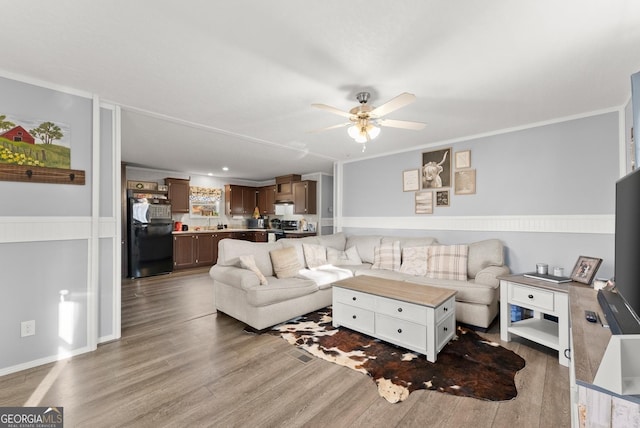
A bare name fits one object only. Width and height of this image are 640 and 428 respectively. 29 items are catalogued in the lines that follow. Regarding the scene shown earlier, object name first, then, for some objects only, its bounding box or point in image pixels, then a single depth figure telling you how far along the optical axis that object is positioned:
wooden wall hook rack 2.17
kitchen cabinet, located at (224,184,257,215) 7.68
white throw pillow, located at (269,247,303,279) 3.52
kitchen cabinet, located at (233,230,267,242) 7.61
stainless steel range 7.43
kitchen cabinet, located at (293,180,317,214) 6.87
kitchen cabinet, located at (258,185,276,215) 7.88
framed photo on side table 2.50
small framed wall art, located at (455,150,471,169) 3.87
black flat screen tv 1.09
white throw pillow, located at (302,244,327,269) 4.02
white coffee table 2.39
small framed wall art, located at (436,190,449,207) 4.11
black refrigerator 5.52
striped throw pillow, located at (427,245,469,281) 3.43
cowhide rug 1.99
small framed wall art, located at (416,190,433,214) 4.26
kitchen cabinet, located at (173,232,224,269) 6.29
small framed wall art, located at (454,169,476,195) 3.84
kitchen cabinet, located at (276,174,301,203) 7.20
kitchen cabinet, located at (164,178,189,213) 6.45
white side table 2.33
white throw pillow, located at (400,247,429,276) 3.70
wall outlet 2.22
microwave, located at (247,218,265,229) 8.02
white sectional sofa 2.96
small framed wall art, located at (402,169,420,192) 4.39
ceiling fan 2.27
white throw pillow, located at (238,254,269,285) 3.05
